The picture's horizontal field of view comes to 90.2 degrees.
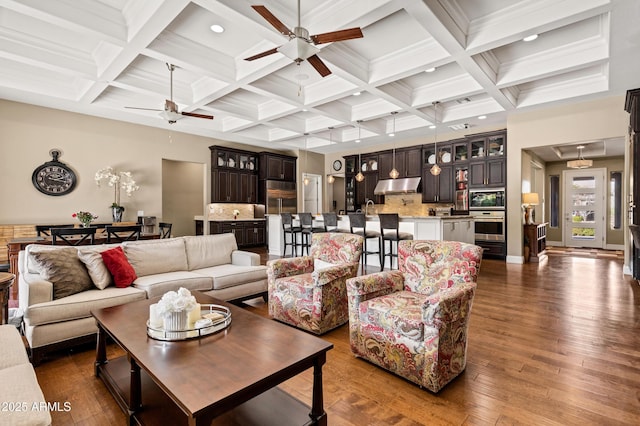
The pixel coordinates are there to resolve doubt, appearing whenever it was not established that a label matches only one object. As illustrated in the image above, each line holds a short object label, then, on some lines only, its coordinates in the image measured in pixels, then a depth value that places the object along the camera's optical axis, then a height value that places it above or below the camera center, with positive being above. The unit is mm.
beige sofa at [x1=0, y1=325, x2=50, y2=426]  1072 -685
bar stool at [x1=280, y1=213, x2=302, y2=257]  6664 -439
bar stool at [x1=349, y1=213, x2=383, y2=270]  5639 -387
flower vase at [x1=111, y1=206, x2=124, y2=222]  6473 -2
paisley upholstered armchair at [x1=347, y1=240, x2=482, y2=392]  1924 -664
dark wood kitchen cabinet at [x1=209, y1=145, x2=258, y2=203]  8445 +1008
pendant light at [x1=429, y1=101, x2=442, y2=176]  6268 +1903
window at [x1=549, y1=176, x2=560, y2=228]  9469 +257
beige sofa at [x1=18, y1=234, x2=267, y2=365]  2387 -660
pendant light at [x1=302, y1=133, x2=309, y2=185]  10086 +1112
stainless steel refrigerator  9273 +431
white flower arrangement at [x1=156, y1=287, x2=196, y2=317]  1771 -515
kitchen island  5172 -281
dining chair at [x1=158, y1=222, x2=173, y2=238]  5891 -375
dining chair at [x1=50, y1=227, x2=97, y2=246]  4156 -287
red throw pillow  2973 -526
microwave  6910 +253
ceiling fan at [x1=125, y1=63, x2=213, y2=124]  4289 +1349
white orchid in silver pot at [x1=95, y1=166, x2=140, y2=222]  6465 +621
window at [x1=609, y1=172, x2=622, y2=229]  8578 +253
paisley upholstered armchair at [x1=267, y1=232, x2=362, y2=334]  2818 -675
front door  8812 +47
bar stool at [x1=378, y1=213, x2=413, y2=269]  5266 -386
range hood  8320 +668
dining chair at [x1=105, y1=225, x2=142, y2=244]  4750 -351
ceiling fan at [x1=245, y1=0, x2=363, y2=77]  2562 +1420
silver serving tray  1725 -665
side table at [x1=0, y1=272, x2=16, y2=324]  2346 -606
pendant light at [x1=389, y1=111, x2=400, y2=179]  6809 +1835
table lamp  6504 +159
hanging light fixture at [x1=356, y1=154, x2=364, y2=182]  9529 +1376
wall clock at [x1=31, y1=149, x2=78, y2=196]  5824 +664
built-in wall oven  6893 -327
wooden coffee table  1268 -699
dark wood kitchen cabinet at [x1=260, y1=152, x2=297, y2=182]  9211 +1333
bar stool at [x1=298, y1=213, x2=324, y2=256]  6434 -330
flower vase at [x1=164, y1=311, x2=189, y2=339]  1767 -611
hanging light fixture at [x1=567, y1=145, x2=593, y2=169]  7598 +1126
